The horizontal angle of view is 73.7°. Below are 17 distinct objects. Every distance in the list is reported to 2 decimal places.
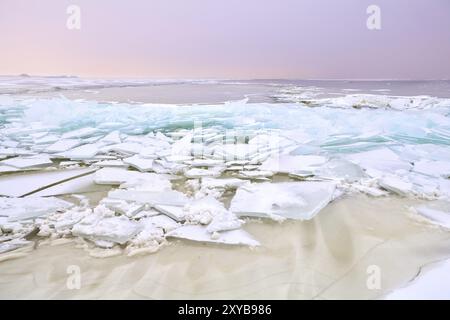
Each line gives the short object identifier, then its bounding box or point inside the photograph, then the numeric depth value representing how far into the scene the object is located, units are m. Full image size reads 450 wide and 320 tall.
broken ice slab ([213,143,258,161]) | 4.68
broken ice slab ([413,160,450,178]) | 3.93
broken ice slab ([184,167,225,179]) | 3.91
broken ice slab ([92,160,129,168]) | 4.32
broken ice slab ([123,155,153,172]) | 4.18
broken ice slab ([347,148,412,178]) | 4.03
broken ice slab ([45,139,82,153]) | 5.12
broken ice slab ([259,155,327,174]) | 4.14
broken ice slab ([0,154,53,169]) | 4.29
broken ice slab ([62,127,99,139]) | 6.09
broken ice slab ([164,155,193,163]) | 4.51
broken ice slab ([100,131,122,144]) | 5.62
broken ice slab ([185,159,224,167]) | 4.34
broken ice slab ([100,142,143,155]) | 5.00
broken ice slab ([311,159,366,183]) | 3.79
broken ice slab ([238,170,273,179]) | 3.91
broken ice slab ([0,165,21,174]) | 4.11
